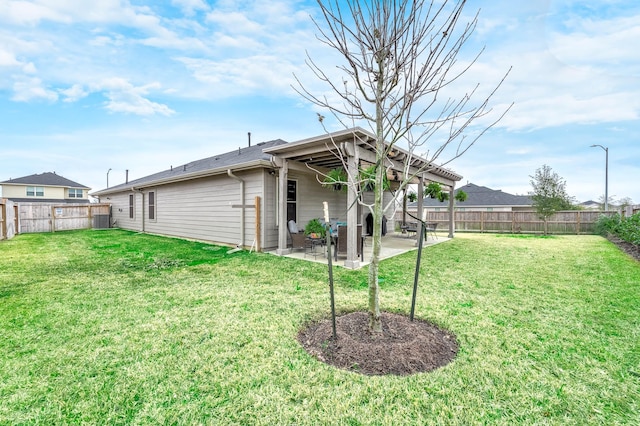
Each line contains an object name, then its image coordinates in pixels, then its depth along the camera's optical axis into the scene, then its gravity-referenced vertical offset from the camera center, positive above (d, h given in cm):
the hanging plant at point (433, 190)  1015 +65
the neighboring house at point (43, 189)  2567 +196
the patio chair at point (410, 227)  1155 -86
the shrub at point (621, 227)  845 -79
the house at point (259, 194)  668 +50
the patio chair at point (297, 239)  772 -87
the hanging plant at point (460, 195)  1170 +50
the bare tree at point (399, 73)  243 +128
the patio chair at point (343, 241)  670 -82
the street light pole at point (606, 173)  1485 +184
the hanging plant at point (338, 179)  759 +89
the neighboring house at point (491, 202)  2423 +48
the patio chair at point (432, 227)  1082 -79
